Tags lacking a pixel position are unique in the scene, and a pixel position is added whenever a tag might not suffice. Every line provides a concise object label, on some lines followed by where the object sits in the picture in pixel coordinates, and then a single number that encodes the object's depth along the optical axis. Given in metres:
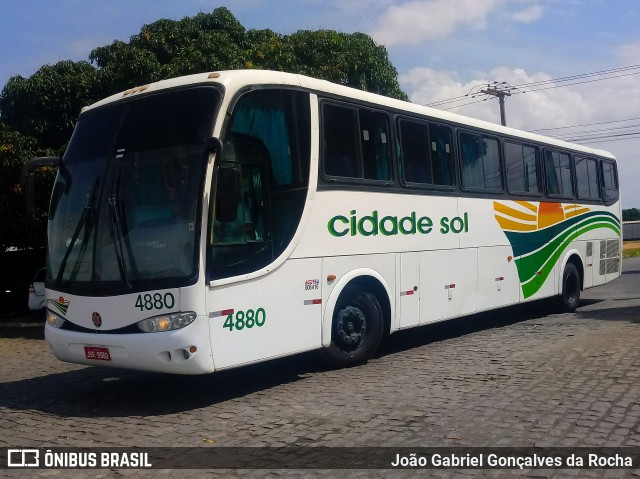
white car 14.91
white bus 7.03
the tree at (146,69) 14.63
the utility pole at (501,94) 38.16
